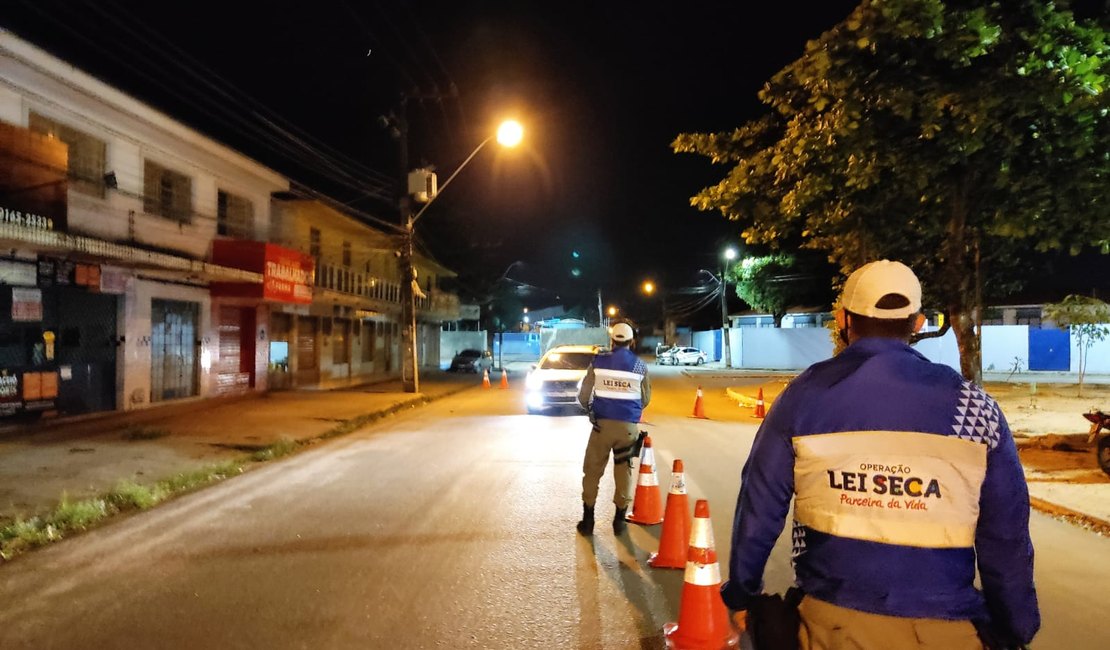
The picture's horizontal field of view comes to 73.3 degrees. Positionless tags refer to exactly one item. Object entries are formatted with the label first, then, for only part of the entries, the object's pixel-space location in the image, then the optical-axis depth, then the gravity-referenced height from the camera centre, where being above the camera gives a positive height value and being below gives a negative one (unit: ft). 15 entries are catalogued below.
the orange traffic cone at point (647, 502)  22.53 -4.82
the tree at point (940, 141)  24.97 +7.52
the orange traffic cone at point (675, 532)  18.45 -4.76
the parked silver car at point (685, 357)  160.86 -3.06
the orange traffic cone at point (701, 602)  13.25 -4.65
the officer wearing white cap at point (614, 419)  21.33 -2.17
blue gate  99.91 -1.94
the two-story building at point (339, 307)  74.84 +5.22
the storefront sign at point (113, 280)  47.78 +4.80
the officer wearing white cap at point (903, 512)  6.54 -1.55
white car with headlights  53.52 -2.73
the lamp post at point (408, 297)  71.87 +4.99
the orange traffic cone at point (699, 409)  55.22 -5.00
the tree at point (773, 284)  124.06 +9.68
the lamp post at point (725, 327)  140.15 +2.88
